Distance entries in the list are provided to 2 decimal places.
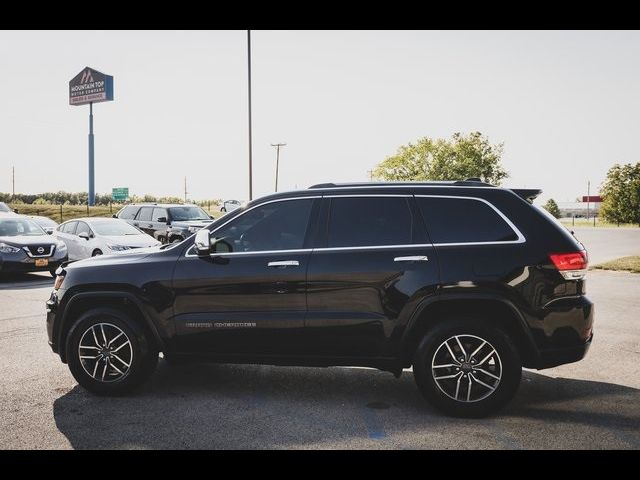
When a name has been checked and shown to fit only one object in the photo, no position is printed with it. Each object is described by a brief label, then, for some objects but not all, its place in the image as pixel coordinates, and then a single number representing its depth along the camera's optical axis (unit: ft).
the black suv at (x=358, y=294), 15.30
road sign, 215.10
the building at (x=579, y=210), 569.23
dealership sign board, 187.73
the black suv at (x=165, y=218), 68.95
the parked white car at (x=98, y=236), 51.29
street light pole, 92.87
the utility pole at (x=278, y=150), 195.44
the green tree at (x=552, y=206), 363.76
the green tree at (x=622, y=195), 274.36
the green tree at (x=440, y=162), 242.37
